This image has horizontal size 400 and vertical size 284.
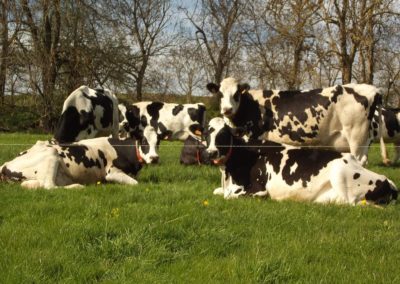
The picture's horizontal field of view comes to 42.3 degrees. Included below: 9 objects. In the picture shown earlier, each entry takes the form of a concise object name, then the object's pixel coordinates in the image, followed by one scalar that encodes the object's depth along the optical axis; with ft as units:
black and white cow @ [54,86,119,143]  38.99
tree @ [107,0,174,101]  118.21
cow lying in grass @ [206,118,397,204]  22.68
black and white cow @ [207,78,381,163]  32.65
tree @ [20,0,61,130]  80.48
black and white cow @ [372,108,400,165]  48.49
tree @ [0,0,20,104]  80.38
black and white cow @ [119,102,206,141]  61.82
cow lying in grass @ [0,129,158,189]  26.91
